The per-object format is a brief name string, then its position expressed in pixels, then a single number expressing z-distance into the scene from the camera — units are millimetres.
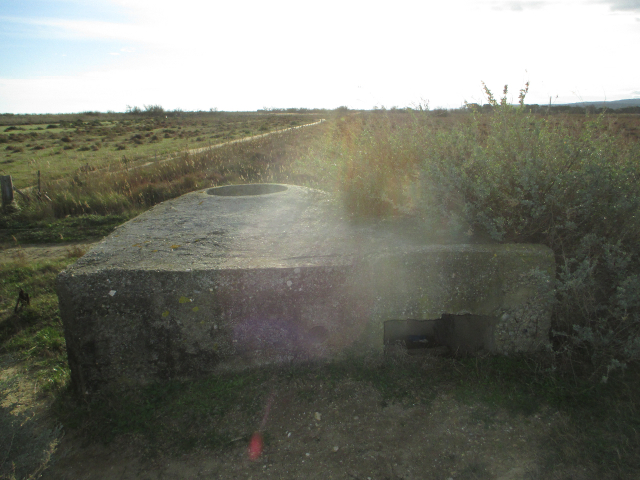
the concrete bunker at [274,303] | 2707
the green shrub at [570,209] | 2643
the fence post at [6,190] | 8625
